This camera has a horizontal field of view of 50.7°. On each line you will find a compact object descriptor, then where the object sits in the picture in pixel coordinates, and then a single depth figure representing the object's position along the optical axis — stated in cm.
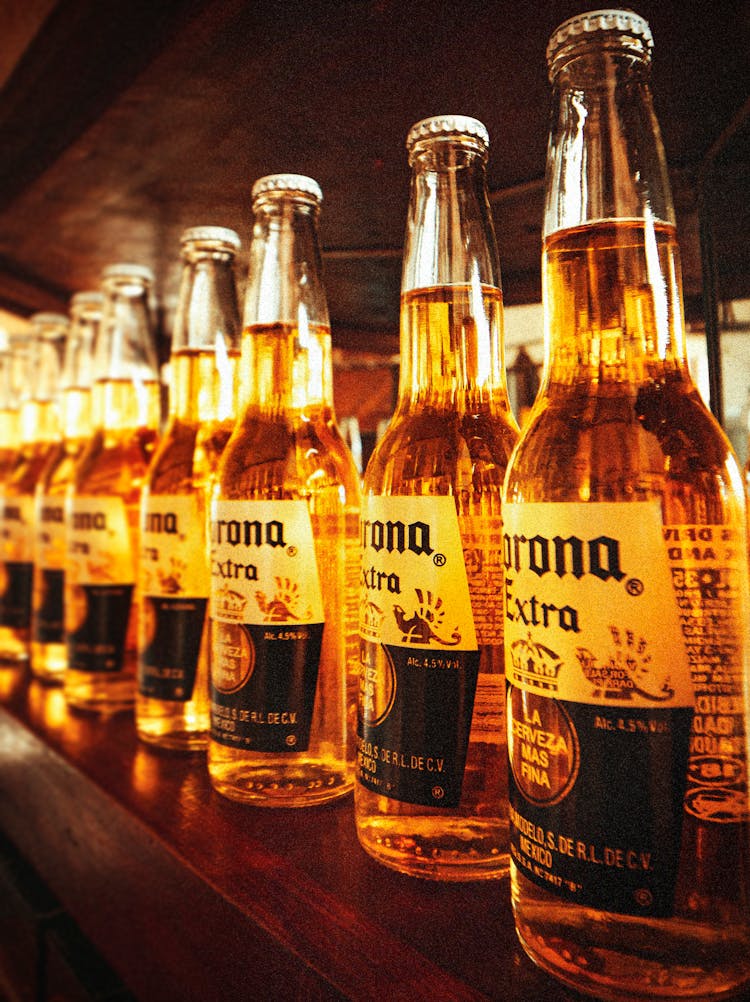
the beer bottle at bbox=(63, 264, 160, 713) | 71
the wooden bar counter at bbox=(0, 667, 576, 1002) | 29
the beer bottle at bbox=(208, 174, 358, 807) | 46
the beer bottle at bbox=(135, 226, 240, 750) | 58
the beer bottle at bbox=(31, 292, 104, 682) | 85
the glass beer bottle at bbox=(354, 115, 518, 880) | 36
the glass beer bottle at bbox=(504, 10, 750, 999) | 26
